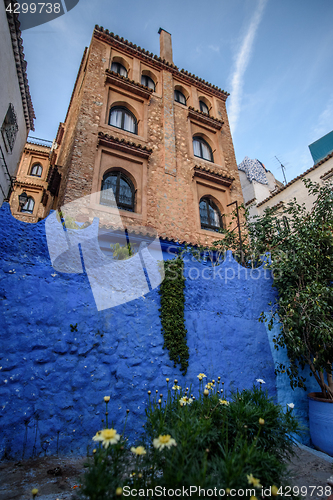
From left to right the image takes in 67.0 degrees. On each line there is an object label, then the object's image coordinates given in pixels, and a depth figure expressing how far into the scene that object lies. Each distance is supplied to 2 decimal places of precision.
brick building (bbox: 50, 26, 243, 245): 8.77
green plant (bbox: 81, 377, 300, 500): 1.61
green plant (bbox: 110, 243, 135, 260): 5.30
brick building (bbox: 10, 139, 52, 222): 17.14
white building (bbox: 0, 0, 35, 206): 7.82
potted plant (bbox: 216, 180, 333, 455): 4.32
